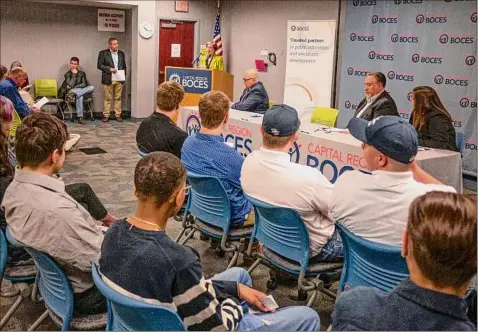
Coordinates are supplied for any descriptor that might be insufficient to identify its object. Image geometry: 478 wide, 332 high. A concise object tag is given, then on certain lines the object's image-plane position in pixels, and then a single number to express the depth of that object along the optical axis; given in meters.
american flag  10.53
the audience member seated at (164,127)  3.92
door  11.02
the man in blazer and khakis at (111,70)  10.42
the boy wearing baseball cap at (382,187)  2.21
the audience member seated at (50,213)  2.09
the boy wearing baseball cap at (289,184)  2.70
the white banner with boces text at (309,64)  8.48
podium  9.62
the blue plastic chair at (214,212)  3.18
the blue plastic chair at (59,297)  2.06
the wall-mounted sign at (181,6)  10.95
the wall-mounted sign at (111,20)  10.86
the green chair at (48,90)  10.21
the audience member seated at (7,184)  2.61
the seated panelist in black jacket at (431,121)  4.57
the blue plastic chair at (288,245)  2.66
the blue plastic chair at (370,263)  2.15
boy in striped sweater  1.65
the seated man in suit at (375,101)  5.36
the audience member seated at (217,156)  3.29
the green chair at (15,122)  5.37
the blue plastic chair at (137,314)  1.53
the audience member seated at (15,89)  5.98
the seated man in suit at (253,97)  6.92
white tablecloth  4.07
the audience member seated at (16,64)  7.29
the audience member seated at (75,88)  10.23
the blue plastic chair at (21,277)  2.61
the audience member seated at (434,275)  1.23
